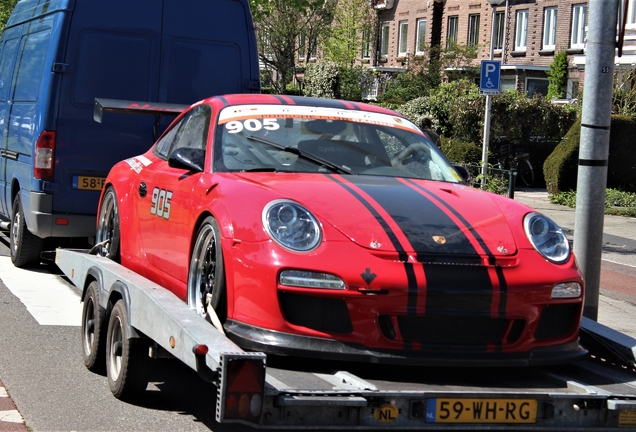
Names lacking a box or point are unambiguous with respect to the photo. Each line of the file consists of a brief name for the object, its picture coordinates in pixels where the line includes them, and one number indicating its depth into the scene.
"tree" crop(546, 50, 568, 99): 38.12
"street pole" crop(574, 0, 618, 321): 7.03
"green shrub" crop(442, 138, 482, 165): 20.80
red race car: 4.46
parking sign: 15.95
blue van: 9.27
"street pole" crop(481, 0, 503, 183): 16.37
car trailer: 4.02
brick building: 38.62
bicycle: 22.41
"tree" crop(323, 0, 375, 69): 41.78
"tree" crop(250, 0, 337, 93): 39.41
